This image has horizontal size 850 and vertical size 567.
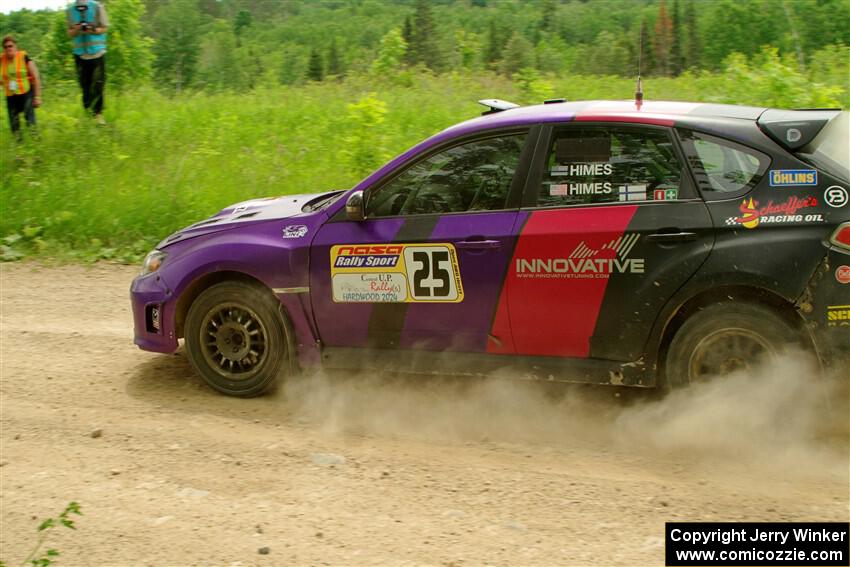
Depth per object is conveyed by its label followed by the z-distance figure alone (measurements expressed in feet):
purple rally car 14.64
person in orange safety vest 39.51
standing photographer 39.88
